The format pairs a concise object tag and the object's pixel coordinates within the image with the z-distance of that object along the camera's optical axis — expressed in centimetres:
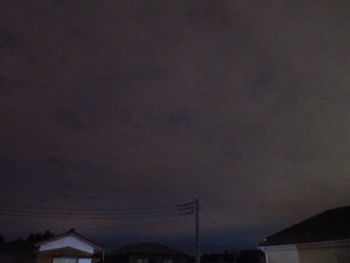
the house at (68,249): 2473
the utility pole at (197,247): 2103
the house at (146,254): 3581
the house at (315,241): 1703
